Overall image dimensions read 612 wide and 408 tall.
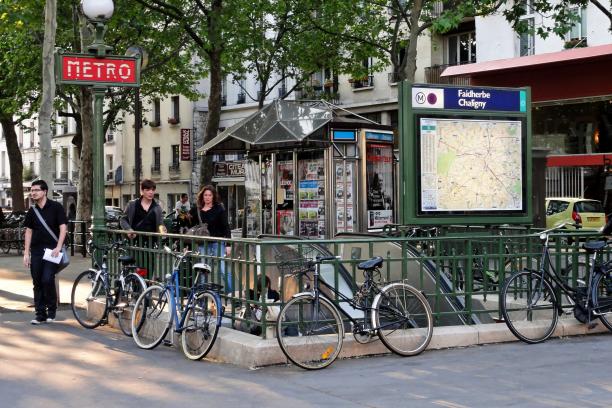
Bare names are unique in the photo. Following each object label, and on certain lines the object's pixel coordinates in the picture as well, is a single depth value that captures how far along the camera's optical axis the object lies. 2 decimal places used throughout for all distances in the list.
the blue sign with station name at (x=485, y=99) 10.48
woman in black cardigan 11.50
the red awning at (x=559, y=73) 24.77
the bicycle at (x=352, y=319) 7.95
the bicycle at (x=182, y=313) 8.47
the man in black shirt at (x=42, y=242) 11.16
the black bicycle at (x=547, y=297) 9.13
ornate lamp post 11.88
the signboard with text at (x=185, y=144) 50.53
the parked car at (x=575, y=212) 25.48
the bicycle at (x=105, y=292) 10.26
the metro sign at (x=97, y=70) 11.80
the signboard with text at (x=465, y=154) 10.27
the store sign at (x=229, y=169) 46.60
